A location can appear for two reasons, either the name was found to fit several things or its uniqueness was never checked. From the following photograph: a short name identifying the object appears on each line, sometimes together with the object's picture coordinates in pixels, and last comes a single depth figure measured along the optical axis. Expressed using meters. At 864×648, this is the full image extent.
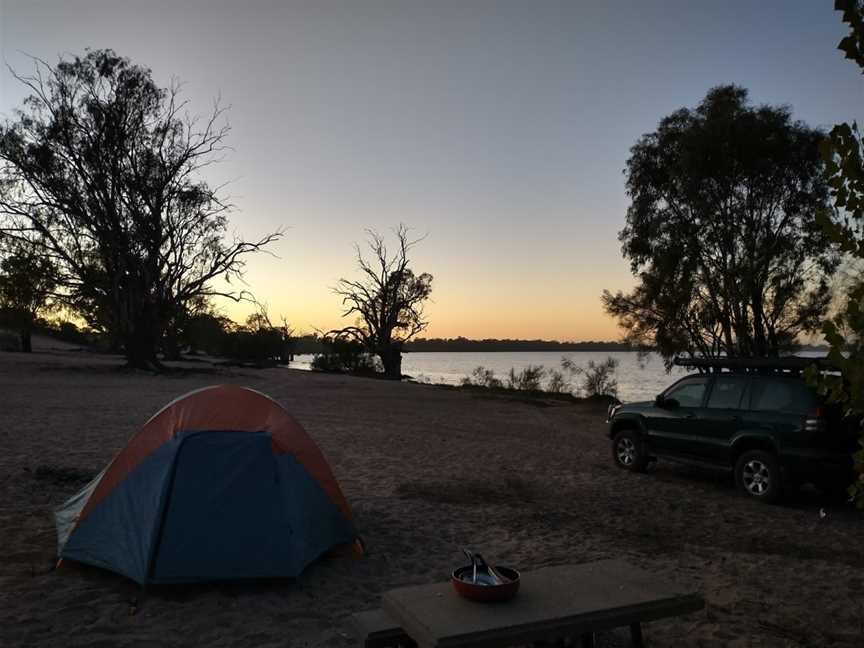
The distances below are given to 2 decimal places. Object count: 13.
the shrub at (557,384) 37.41
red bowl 3.69
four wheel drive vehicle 8.54
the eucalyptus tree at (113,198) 29.14
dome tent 5.71
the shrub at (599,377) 35.09
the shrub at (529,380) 38.09
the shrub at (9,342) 47.38
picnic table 3.37
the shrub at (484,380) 39.44
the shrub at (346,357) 48.94
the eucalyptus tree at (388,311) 48.19
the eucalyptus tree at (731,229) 26.23
